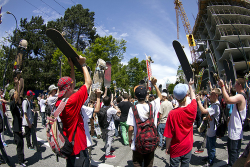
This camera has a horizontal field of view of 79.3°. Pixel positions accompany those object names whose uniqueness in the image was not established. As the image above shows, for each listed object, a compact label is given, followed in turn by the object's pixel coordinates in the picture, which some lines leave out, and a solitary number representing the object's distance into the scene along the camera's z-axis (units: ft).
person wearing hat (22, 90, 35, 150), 15.79
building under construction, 121.11
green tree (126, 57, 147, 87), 134.97
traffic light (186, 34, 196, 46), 41.54
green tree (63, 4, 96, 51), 119.96
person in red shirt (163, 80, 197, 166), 8.37
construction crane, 204.95
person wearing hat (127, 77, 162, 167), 9.45
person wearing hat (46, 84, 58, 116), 20.02
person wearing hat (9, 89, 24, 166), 14.19
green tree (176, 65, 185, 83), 191.97
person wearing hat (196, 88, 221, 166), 13.19
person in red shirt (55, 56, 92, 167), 7.48
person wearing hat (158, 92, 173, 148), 19.58
